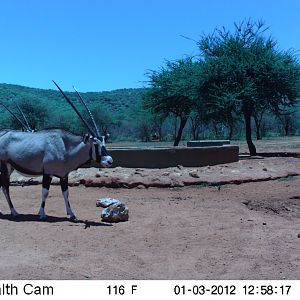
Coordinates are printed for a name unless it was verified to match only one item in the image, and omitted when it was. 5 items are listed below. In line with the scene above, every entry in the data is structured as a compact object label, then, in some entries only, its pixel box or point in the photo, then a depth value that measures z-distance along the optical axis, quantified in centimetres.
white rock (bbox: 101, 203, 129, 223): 934
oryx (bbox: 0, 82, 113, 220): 969
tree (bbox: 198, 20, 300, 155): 2334
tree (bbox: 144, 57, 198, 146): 2830
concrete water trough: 1603
